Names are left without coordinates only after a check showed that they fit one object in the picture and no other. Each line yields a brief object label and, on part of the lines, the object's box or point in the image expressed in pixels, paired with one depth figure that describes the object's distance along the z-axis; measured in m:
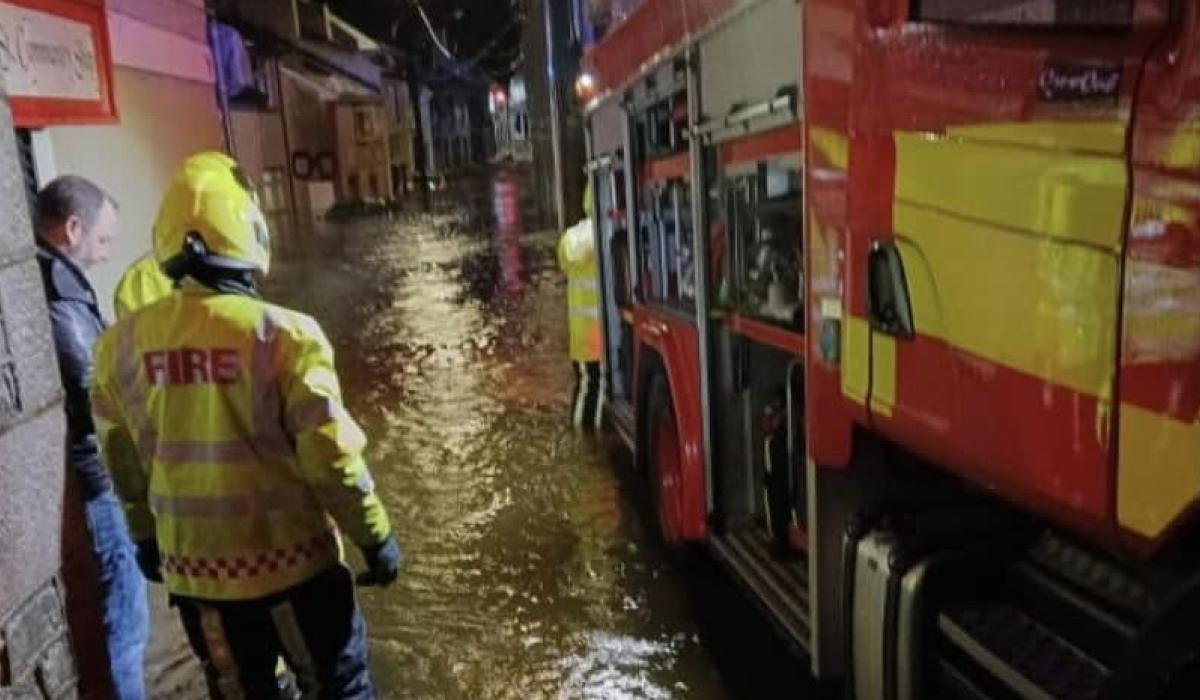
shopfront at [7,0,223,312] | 4.68
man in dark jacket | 3.45
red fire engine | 1.88
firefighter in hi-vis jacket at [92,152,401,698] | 2.83
